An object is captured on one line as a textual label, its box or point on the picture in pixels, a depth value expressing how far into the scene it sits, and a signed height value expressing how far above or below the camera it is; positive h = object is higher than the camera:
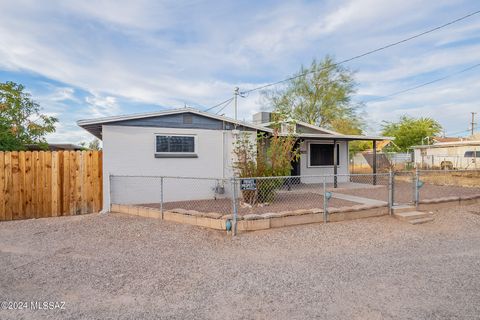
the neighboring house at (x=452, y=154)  21.16 +0.35
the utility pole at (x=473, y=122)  41.08 +5.45
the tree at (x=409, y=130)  35.22 +3.79
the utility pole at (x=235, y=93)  16.17 +3.94
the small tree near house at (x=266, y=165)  8.07 -0.17
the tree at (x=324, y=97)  25.97 +6.00
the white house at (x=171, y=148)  8.17 +0.38
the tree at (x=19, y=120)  10.33 +1.74
